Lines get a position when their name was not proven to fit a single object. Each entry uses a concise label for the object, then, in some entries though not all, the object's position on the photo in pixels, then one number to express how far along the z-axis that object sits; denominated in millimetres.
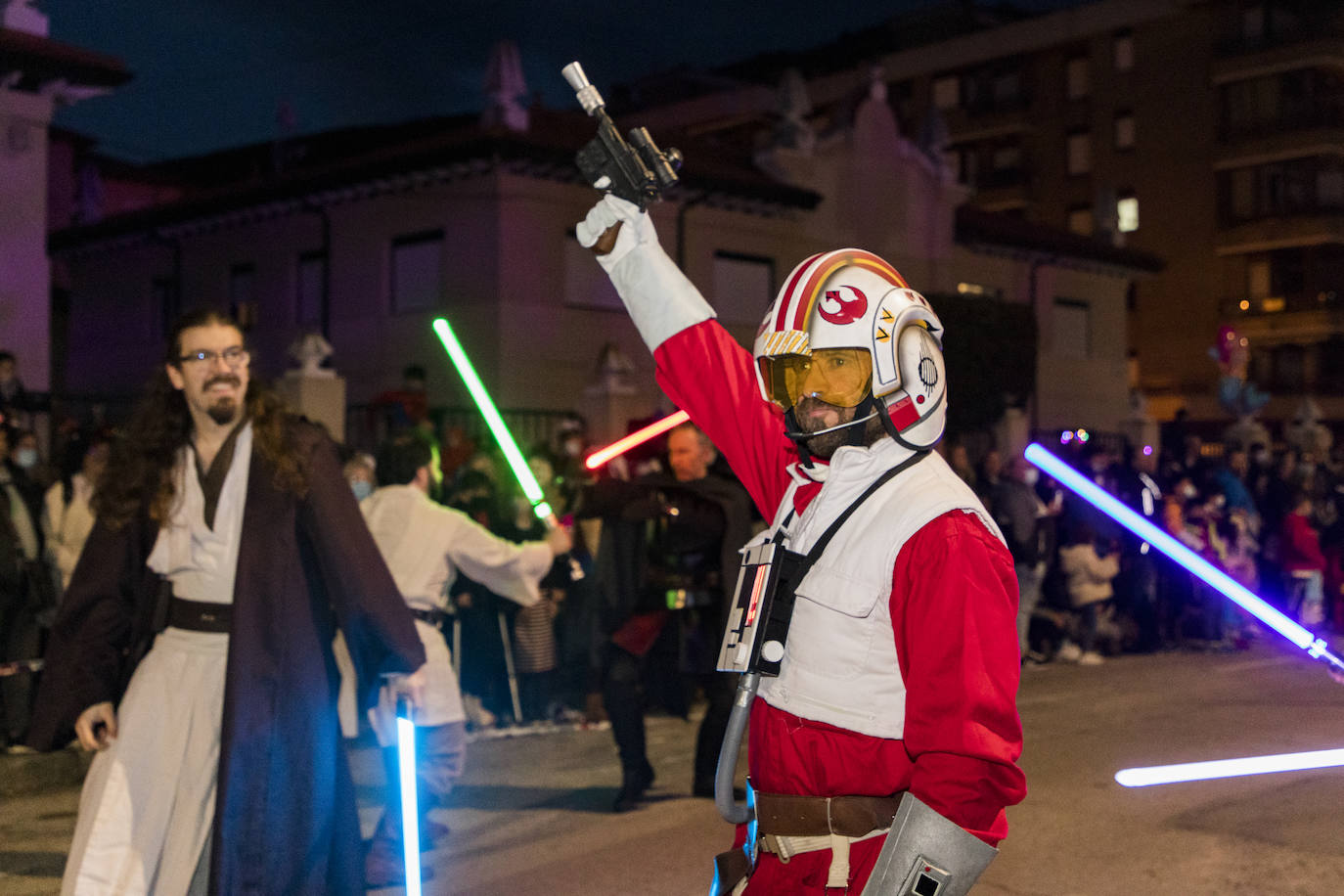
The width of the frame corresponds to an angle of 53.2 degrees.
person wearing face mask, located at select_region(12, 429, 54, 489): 9305
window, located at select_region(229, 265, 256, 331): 25828
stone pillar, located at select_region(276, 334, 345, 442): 12812
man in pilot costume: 2379
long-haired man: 4184
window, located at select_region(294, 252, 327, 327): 24578
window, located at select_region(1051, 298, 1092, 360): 32156
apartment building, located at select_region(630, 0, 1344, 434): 43406
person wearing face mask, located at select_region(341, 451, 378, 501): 8680
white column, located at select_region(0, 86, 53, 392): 16109
